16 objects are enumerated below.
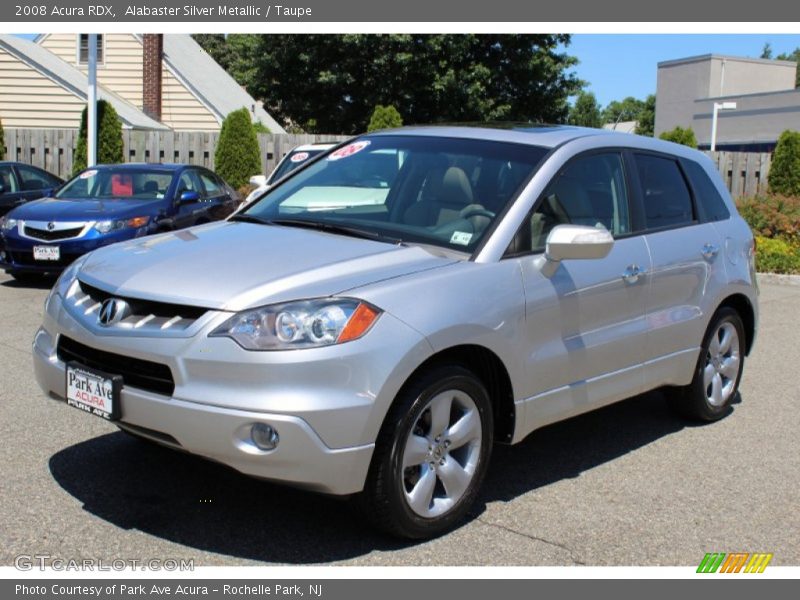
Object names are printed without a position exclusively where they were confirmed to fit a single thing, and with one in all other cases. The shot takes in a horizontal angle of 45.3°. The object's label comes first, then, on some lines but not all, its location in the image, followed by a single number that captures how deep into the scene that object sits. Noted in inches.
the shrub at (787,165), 754.8
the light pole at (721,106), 1120.7
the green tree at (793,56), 4659.2
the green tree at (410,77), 1306.6
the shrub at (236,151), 823.1
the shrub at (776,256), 530.3
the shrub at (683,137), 1037.8
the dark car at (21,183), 564.4
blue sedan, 425.1
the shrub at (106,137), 826.2
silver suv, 145.7
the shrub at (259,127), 996.6
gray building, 1739.7
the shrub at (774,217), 613.3
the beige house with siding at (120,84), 1023.6
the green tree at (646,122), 3319.4
